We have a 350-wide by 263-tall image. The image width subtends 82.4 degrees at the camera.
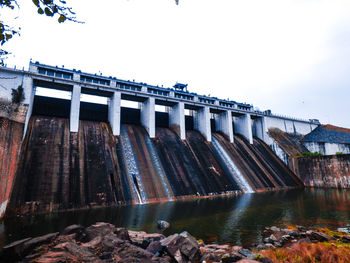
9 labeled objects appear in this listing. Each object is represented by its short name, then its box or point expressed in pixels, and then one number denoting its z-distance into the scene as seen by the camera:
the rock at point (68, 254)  5.04
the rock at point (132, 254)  5.74
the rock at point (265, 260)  6.10
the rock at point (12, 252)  5.60
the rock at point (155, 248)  7.05
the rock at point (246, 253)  6.84
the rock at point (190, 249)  6.65
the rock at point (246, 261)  5.74
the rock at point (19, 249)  5.62
